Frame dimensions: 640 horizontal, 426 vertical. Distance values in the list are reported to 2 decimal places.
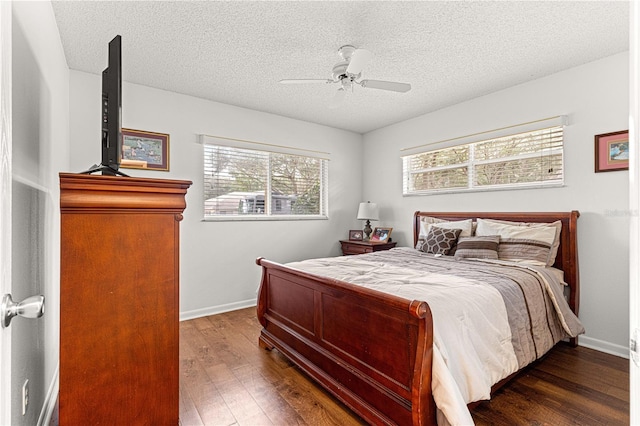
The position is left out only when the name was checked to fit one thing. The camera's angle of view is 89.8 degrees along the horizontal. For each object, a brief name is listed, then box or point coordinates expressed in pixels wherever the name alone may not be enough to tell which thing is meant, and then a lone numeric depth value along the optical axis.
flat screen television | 1.41
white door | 0.65
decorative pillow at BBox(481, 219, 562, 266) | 2.84
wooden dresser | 1.15
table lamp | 4.65
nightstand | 4.35
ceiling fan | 2.49
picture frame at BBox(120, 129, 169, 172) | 3.22
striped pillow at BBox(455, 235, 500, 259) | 2.95
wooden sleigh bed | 1.54
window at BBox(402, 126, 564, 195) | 3.10
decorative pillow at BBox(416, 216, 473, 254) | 3.42
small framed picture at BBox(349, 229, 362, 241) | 4.80
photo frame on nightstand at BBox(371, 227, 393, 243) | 4.49
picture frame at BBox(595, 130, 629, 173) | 2.62
